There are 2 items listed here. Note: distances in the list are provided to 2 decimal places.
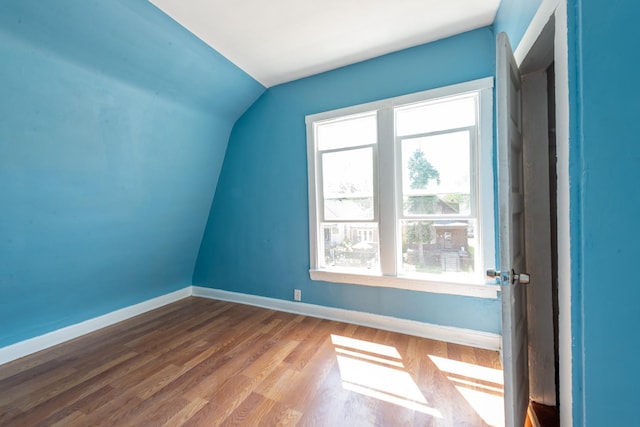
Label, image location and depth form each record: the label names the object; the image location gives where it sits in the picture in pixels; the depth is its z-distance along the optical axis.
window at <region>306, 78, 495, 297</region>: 2.26
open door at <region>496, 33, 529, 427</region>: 1.16
